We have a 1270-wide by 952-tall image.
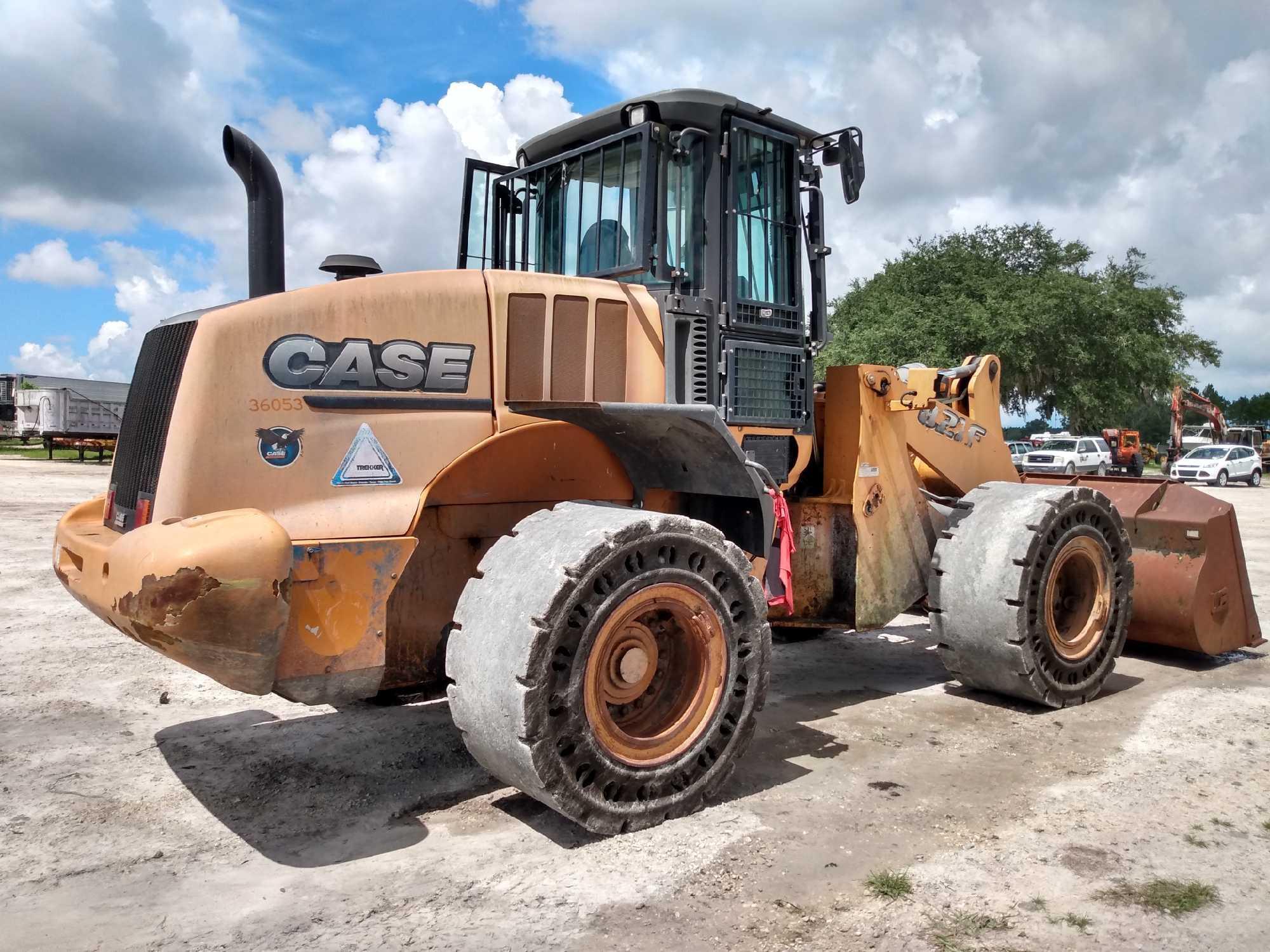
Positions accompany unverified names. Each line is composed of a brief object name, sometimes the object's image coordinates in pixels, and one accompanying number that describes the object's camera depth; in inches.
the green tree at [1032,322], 1472.7
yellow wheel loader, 152.4
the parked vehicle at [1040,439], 1416.1
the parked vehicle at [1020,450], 1331.2
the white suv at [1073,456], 1312.7
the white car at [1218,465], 1406.3
